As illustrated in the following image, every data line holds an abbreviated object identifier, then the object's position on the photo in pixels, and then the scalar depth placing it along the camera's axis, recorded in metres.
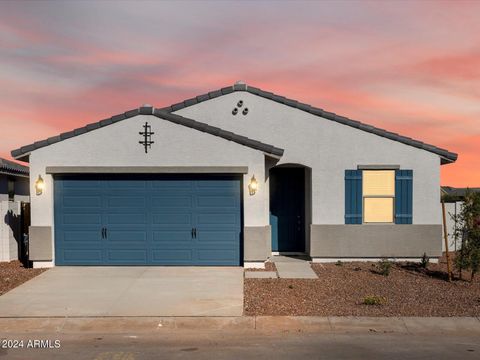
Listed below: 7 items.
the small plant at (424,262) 14.52
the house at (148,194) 13.86
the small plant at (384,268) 13.31
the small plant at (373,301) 10.12
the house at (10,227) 15.08
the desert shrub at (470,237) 12.50
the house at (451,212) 18.50
